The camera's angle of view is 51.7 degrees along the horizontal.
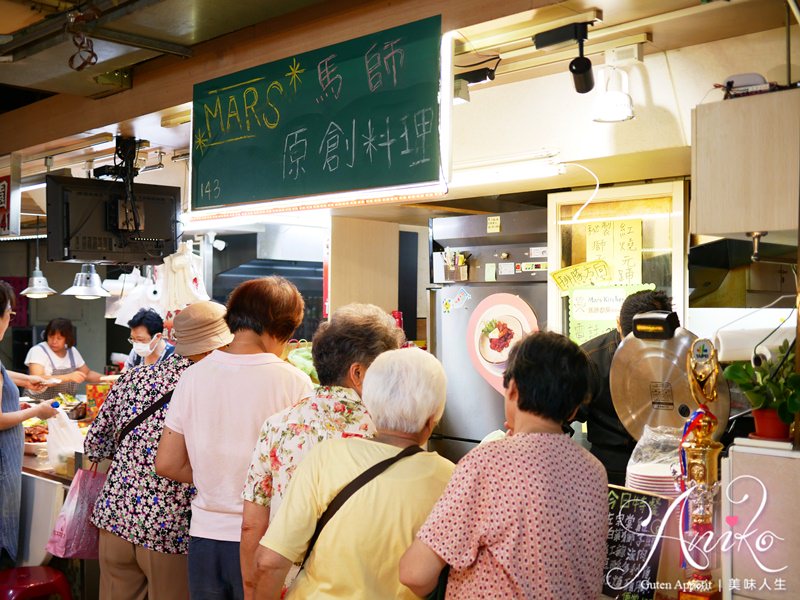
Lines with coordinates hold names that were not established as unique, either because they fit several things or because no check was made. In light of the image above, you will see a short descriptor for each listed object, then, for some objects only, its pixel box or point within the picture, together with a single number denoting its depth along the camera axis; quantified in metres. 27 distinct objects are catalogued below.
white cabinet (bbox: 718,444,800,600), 2.12
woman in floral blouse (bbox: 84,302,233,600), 3.20
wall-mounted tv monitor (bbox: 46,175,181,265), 4.73
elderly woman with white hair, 2.07
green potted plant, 2.17
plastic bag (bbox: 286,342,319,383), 4.01
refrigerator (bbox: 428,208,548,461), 5.28
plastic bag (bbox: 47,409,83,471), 4.55
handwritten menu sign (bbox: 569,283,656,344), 4.73
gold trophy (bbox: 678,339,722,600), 2.24
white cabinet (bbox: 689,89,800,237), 2.24
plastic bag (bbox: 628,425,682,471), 2.66
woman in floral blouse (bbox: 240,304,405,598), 2.38
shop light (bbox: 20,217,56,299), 8.85
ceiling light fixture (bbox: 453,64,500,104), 3.25
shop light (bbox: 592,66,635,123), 3.44
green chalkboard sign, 2.73
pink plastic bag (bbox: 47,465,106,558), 3.75
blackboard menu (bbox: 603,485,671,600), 2.31
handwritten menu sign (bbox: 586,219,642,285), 4.62
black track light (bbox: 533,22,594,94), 2.66
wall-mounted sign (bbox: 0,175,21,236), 5.07
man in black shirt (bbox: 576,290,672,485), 4.10
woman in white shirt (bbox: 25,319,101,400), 8.38
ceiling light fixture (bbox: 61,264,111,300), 8.39
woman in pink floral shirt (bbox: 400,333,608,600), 1.86
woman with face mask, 6.77
